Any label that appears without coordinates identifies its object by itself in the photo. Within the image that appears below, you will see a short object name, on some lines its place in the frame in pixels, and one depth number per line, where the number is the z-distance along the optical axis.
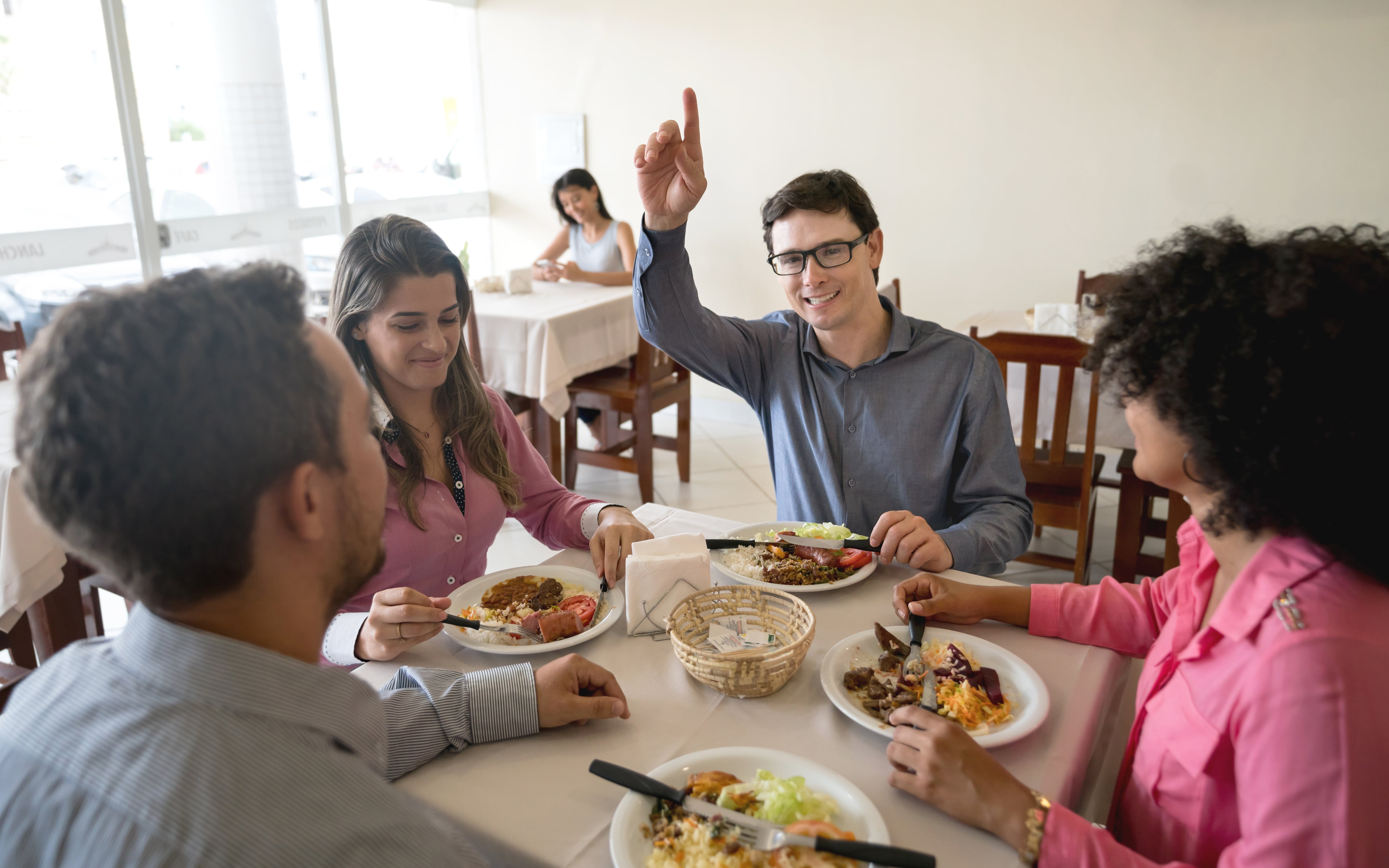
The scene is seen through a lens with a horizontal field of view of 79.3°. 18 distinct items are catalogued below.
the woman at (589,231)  4.71
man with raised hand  1.66
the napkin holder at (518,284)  4.10
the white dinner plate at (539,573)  1.19
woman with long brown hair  1.48
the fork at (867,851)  0.77
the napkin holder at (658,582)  1.22
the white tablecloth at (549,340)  3.56
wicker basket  1.04
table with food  0.83
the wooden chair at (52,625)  2.14
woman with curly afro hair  0.73
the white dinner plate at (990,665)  0.98
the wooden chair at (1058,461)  2.62
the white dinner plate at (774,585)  1.34
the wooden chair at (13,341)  2.87
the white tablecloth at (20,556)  1.92
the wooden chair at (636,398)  3.71
